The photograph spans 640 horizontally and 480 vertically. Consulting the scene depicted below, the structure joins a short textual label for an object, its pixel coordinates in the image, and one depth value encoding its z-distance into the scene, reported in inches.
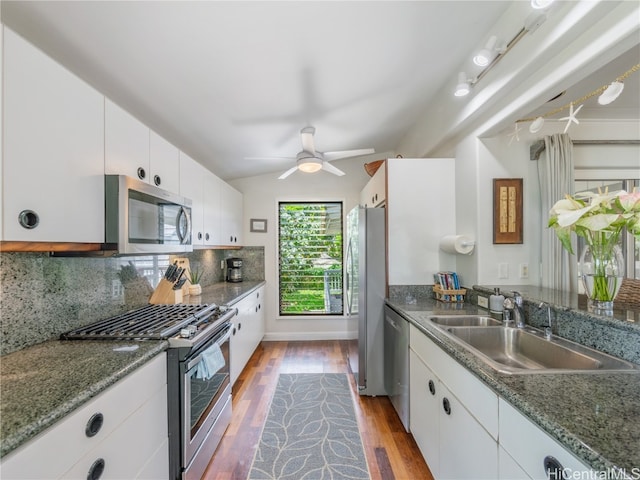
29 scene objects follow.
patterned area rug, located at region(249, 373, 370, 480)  67.0
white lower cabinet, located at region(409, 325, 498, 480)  41.4
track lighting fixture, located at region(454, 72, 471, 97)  69.9
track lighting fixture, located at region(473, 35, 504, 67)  56.6
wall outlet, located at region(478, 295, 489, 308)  80.7
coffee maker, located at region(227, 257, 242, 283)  152.0
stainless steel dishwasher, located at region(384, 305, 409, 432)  76.8
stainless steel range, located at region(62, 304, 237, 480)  55.2
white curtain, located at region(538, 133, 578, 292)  80.1
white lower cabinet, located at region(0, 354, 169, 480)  29.3
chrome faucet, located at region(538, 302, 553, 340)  57.0
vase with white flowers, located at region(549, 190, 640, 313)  45.0
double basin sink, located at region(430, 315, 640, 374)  44.7
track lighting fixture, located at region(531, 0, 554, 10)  41.8
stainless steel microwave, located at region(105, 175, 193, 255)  53.4
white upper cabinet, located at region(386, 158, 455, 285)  100.7
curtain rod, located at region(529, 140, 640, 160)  85.1
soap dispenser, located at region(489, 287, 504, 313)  72.5
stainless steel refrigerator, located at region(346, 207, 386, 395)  98.5
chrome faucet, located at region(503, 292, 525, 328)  64.2
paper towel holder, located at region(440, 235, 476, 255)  87.3
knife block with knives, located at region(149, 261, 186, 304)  89.0
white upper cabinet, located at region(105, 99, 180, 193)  55.3
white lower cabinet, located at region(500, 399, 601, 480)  27.6
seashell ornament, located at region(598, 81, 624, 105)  50.6
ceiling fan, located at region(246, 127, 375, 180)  96.0
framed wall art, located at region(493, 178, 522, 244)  85.0
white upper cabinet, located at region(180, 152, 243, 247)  91.8
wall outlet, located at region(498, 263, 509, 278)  86.1
